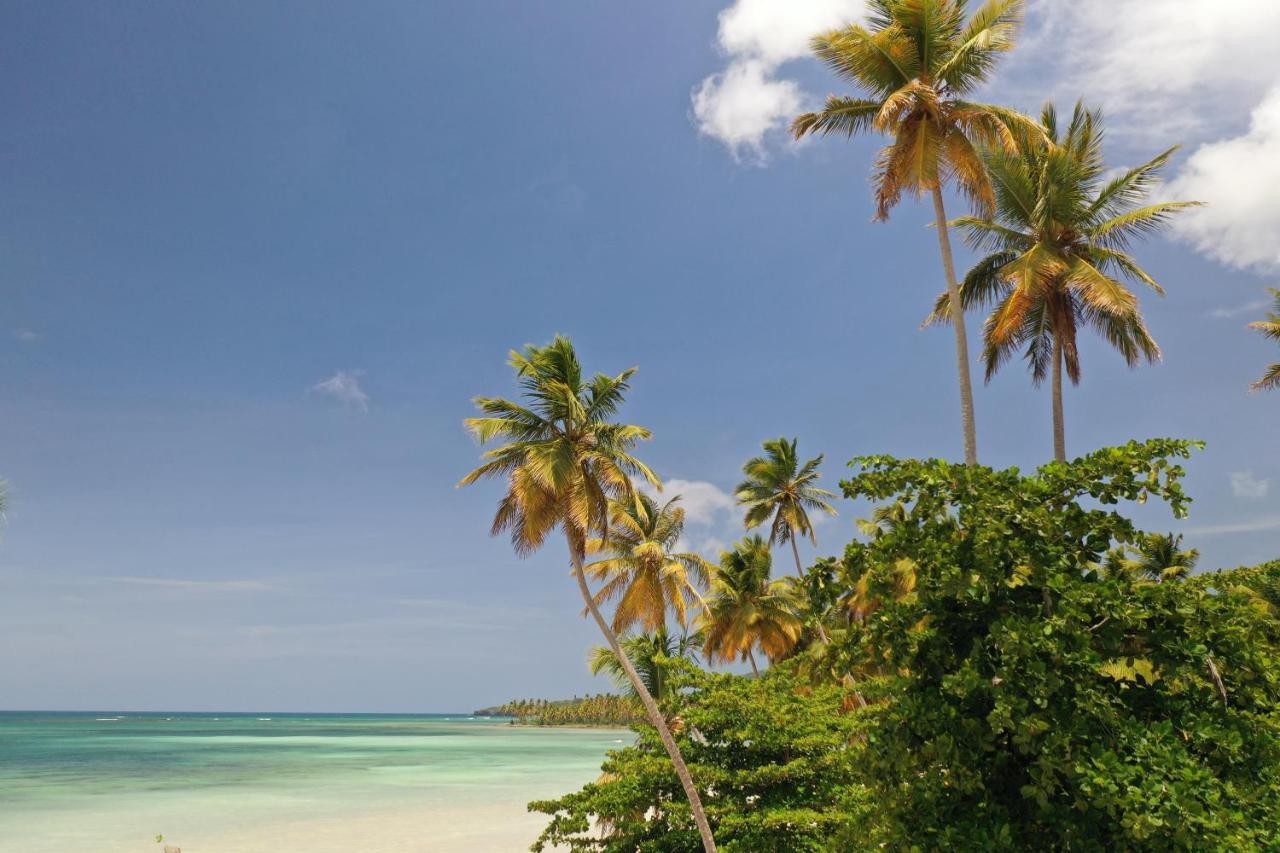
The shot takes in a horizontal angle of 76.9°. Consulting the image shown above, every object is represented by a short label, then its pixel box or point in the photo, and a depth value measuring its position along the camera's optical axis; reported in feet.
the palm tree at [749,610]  96.22
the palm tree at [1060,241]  48.16
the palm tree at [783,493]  105.81
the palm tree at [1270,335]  71.26
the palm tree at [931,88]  42.96
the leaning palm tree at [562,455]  49.03
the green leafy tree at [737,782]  35.50
